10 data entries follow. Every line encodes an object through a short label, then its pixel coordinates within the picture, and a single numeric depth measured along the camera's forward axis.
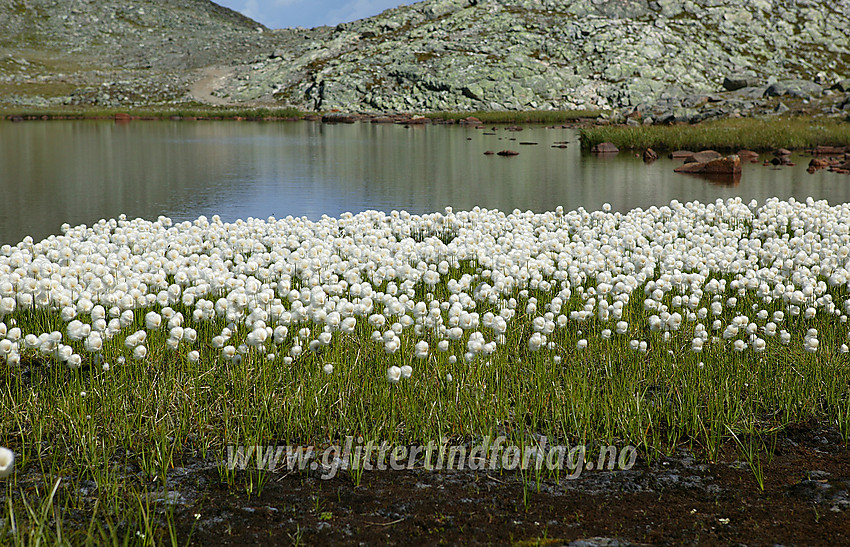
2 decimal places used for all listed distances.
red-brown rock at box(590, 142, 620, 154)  37.16
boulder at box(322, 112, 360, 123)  85.50
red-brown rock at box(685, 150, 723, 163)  31.09
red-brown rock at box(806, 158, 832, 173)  29.05
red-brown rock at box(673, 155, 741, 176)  27.16
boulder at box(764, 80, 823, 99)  61.99
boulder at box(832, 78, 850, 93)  62.78
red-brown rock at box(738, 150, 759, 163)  33.15
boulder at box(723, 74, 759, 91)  82.19
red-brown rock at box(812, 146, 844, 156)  35.41
